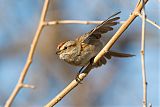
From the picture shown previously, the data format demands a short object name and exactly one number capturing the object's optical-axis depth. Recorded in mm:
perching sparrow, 7330
